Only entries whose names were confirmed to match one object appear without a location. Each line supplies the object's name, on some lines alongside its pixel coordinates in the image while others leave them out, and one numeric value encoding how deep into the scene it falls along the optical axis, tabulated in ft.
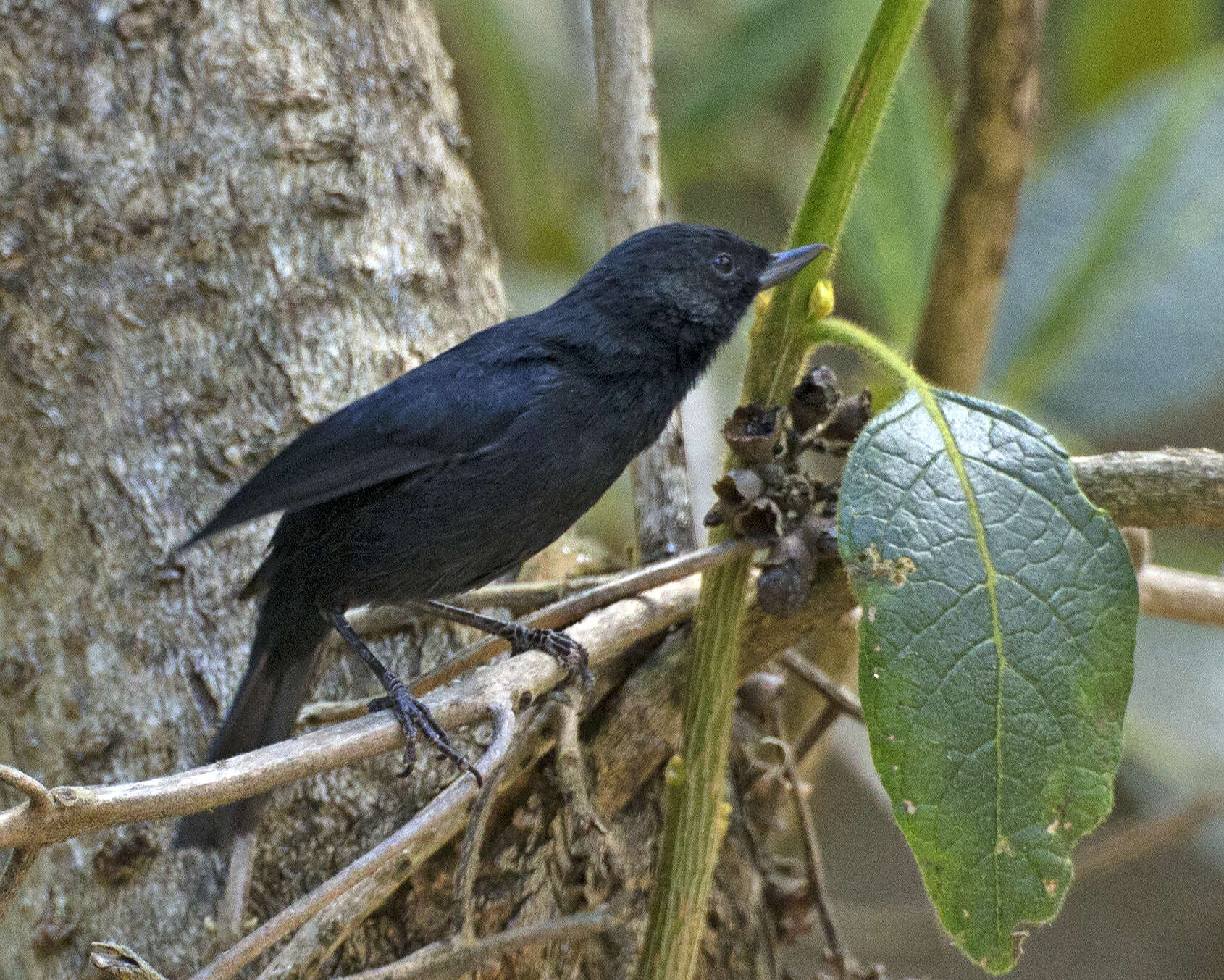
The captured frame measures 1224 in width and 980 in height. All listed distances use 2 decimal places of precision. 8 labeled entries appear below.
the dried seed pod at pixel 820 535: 14.08
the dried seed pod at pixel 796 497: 14.30
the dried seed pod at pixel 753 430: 14.06
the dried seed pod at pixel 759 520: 13.93
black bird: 15.96
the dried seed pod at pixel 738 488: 13.98
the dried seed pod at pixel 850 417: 14.83
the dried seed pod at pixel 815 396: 14.33
